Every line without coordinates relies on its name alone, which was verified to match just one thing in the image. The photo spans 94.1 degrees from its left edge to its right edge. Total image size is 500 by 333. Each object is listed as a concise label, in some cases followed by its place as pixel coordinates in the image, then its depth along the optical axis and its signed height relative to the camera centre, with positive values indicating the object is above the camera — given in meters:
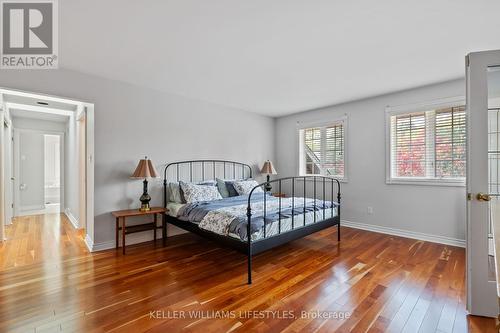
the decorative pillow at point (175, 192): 3.79 -0.45
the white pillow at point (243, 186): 4.32 -0.40
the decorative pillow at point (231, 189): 4.34 -0.45
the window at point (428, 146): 3.42 +0.30
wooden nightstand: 3.20 -0.86
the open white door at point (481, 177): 1.82 -0.10
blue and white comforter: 2.57 -0.60
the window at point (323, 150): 4.73 +0.33
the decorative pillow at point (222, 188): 4.27 -0.43
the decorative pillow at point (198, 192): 3.61 -0.44
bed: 2.53 -0.64
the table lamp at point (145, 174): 3.35 -0.13
